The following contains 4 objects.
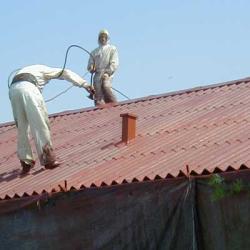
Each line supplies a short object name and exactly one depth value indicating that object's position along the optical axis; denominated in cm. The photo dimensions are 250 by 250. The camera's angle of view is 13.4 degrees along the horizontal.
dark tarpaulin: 984
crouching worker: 1343
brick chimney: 1364
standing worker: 1938
